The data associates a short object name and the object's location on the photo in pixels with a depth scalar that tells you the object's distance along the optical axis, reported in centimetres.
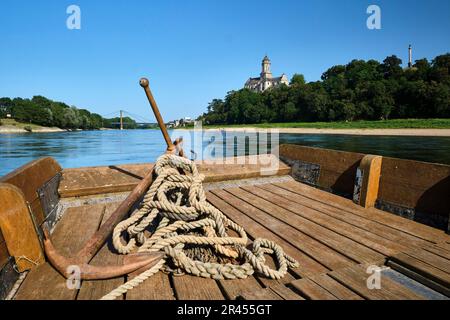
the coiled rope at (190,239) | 185
